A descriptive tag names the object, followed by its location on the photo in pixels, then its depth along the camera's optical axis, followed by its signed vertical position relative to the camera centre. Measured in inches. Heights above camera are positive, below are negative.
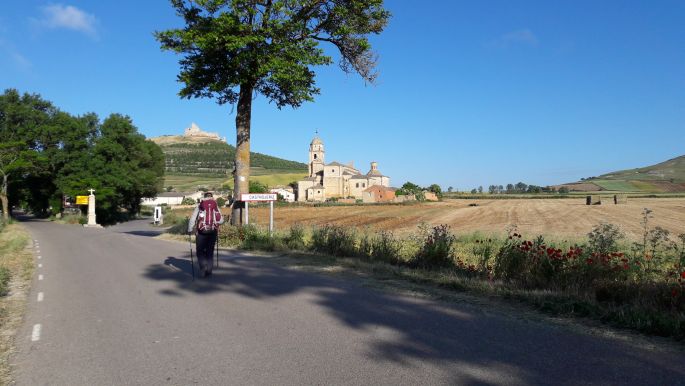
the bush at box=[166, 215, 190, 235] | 965.8 -59.0
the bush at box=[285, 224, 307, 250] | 637.5 -52.7
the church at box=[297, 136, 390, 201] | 5354.3 +173.1
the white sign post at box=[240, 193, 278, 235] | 767.7 +1.9
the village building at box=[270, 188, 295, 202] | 5588.6 +67.0
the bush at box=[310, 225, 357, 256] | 566.6 -49.6
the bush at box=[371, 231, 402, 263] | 512.4 -54.1
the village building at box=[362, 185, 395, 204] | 5078.7 +48.5
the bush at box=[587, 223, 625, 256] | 399.8 -35.3
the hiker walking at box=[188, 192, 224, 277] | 419.5 -24.6
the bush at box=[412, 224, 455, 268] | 460.4 -51.5
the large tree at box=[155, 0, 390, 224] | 677.9 +211.3
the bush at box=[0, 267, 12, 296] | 384.5 -67.8
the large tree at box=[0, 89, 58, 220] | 1950.5 +297.5
